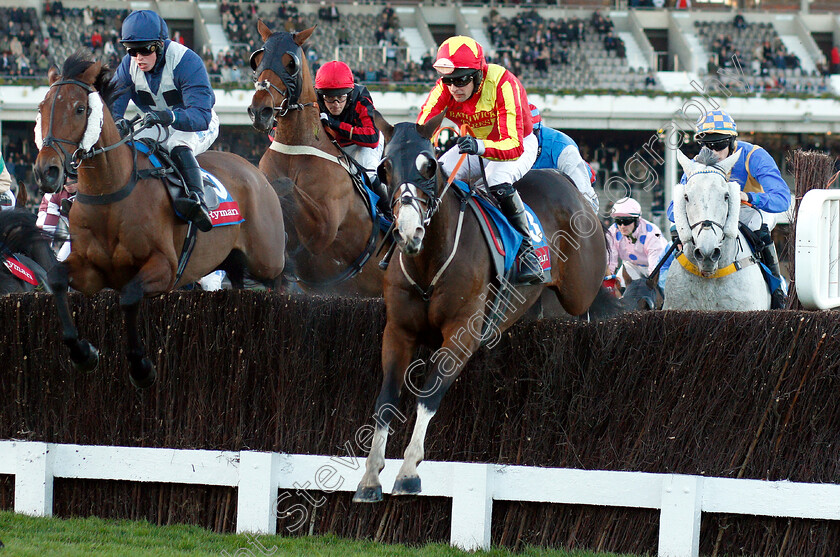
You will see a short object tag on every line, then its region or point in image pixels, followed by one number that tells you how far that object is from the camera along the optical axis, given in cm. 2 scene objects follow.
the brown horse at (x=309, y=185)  1244
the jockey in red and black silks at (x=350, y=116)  1345
